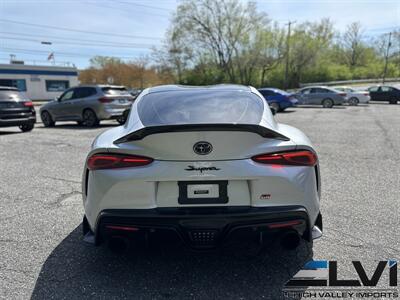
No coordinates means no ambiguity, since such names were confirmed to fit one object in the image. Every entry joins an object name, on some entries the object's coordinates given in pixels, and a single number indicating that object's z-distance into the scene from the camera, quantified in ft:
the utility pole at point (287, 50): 158.11
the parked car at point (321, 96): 77.77
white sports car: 7.95
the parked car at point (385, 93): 89.65
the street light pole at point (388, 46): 197.71
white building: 149.18
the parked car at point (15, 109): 37.58
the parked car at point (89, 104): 43.45
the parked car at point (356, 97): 84.74
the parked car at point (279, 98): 65.67
